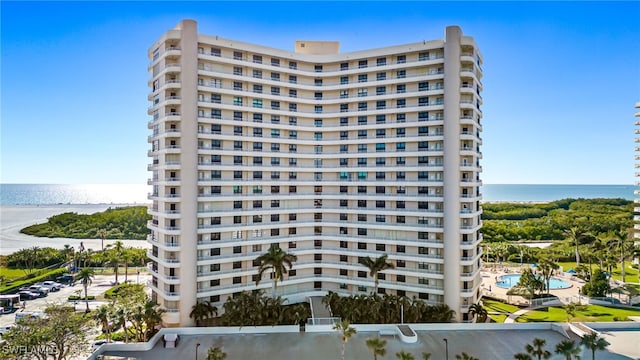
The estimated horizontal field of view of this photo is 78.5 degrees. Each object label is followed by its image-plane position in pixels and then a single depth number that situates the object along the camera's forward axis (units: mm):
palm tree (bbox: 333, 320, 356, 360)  34156
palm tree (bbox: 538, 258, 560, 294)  62625
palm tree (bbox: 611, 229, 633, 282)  69956
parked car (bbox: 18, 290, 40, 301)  68106
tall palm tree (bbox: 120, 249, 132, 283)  78312
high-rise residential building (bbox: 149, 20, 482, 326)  49156
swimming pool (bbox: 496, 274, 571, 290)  71362
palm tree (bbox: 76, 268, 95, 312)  61153
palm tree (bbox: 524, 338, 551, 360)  30994
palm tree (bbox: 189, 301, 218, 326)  46500
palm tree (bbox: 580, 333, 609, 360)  31922
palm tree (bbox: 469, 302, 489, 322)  47969
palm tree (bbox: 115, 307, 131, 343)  42438
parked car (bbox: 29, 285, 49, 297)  70250
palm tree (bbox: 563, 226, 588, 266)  77938
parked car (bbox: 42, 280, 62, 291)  73212
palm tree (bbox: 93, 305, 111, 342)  43375
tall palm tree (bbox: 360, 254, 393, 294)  48938
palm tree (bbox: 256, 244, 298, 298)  46719
